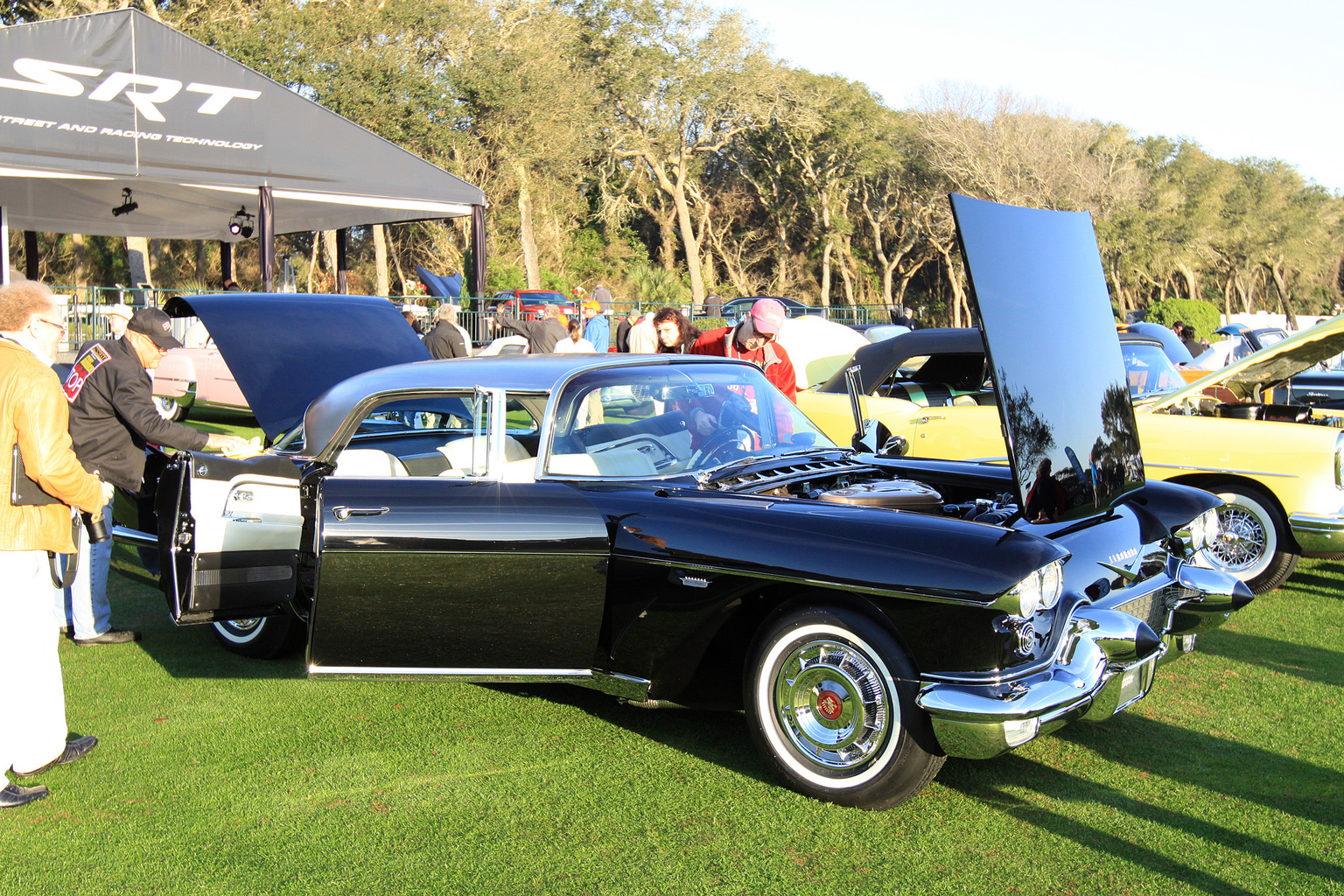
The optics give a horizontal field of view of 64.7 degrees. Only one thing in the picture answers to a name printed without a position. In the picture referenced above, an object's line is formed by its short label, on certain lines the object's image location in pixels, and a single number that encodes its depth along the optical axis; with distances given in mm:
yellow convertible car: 6449
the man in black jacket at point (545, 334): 13281
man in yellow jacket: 3773
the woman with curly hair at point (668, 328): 8062
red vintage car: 22688
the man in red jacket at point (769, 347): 7417
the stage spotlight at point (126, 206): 17031
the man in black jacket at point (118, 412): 5512
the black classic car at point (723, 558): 3480
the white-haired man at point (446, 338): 11977
